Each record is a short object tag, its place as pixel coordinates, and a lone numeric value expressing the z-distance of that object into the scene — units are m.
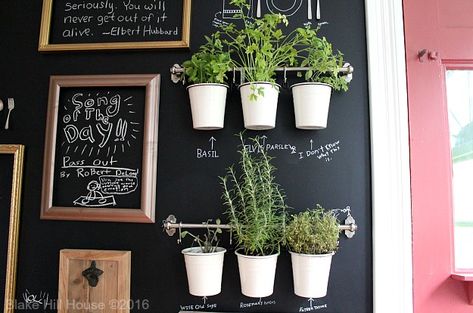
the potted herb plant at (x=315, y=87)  1.06
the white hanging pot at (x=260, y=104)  1.04
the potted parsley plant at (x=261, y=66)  1.05
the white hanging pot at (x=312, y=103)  1.05
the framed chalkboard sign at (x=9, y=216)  1.15
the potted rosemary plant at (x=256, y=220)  0.99
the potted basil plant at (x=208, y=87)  1.07
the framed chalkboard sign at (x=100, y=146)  1.16
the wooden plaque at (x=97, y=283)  1.11
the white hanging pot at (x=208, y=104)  1.07
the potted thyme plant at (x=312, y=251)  0.98
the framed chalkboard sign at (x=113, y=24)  1.20
